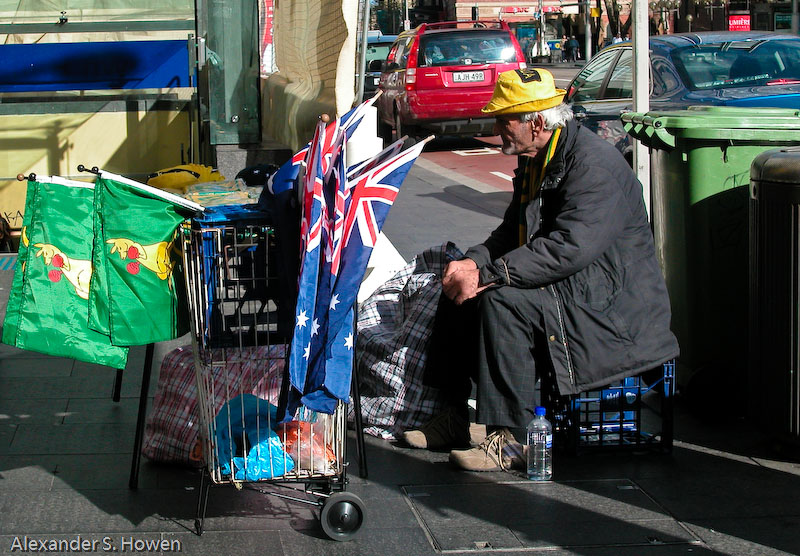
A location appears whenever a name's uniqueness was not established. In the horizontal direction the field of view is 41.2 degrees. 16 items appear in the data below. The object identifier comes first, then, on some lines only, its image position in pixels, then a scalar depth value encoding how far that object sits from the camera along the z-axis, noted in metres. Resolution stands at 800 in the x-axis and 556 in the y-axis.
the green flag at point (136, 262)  3.61
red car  16.34
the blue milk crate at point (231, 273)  3.55
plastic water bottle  4.18
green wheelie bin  4.79
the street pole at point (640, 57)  6.06
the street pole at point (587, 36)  55.28
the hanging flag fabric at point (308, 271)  3.33
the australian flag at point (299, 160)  3.50
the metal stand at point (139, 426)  4.07
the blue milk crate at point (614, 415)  4.38
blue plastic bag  3.67
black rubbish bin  4.14
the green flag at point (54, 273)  3.65
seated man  4.11
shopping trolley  3.58
